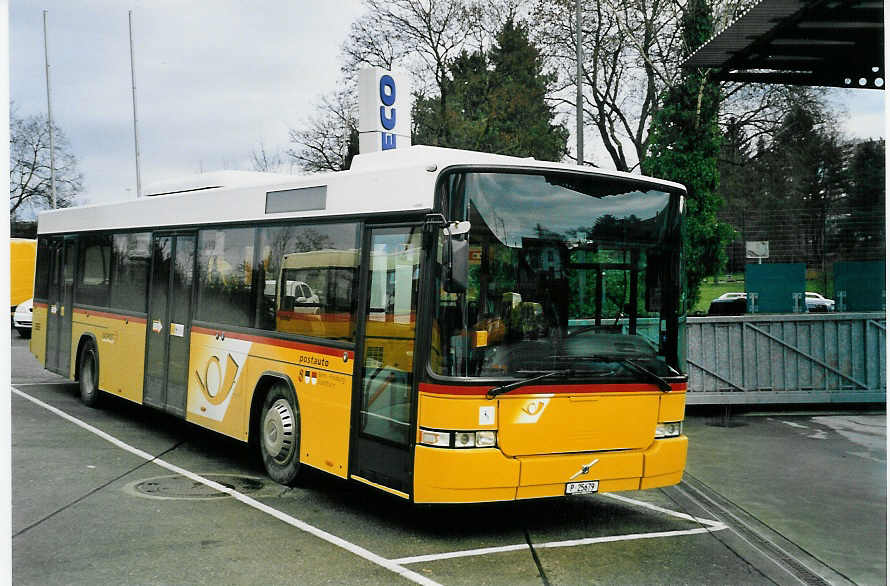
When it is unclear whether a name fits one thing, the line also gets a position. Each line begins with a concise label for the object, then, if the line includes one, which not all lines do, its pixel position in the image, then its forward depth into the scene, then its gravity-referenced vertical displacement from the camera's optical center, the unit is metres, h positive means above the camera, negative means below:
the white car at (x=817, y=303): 16.52 +0.07
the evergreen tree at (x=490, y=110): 39.53 +7.97
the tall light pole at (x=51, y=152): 33.48 +5.01
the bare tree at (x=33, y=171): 34.44 +4.35
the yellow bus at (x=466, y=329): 6.90 -0.25
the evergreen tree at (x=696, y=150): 25.08 +4.13
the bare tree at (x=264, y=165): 50.22 +6.68
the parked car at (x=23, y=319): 29.30 -1.01
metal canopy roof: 9.90 +2.97
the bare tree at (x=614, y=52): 34.16 +9.24
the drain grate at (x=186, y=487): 8.49 -1.78
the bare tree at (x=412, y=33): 39.31 +10.71
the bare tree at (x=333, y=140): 40.19 +6.64
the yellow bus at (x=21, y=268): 31.08 +0.55
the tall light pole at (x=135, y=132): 38.08 +6.82
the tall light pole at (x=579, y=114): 25.41 +4.92
